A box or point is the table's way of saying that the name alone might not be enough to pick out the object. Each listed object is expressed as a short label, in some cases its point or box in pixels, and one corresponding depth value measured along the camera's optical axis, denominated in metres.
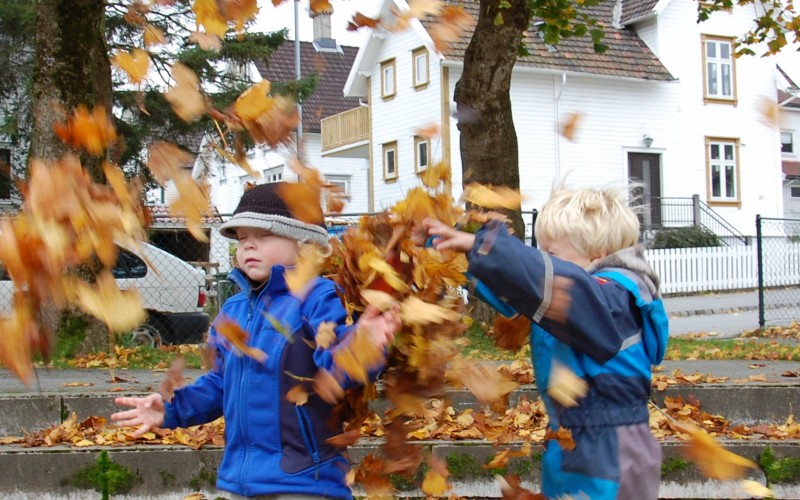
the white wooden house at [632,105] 25.80
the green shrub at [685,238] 24.80
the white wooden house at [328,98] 34.28
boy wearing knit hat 2.70
